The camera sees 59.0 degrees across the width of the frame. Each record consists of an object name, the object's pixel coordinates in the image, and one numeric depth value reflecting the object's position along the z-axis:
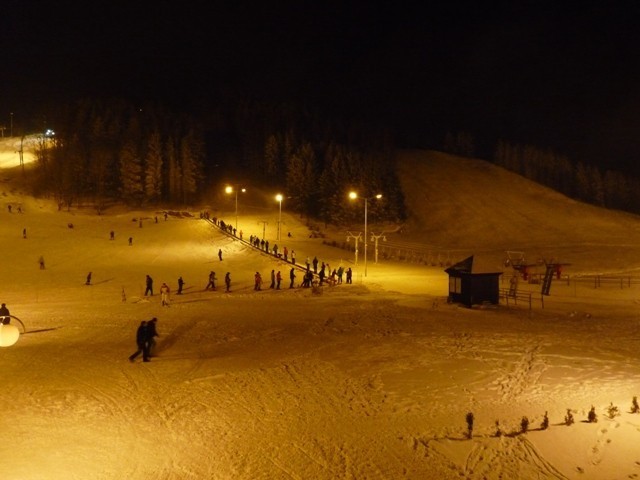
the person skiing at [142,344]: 15.69
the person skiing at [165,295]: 25.39
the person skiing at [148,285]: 29.02
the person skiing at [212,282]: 30.90
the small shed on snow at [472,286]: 26.39
